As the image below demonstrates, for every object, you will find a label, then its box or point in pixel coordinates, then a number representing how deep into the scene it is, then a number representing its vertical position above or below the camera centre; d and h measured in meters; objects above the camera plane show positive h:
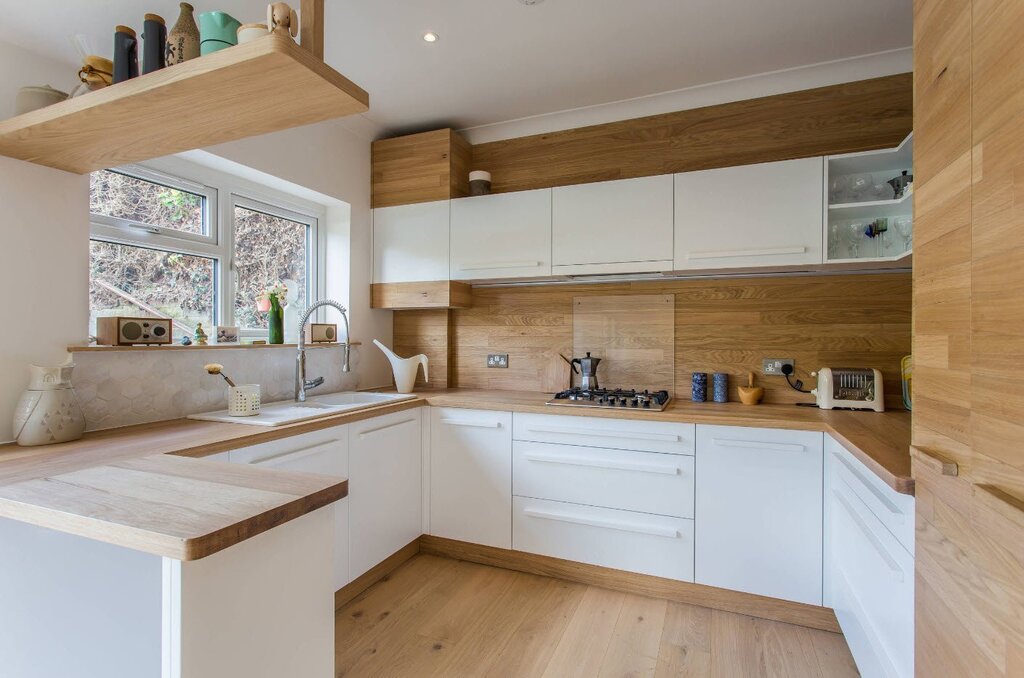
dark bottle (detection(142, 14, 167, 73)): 1.26 +0.74
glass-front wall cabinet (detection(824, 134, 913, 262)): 2.14 +0.57
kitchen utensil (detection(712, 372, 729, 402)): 2.57 -0.27
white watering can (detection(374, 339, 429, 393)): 2.93 -0.20
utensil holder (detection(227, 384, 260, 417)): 2.12 -0.29
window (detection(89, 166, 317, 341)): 2.06 +0.41
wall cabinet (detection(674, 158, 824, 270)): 2.22 +0.56
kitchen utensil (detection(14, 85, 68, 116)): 1.52 +0.72
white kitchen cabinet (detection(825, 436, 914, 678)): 1.27 -0.70
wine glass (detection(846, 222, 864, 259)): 2.26 +0.46
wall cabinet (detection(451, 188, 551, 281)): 2.71 +0.56
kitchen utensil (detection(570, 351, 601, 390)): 2.78 -0.21
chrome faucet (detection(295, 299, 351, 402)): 2.58 -0.21
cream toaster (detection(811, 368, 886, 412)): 2.25 -0.25
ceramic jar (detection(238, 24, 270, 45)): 1.10 +0.67
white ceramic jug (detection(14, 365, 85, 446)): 1.59 -0.25
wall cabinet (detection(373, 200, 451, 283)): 2.95 +0.56
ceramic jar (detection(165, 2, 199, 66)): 1.20 +0.72
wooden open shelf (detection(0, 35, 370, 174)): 1.12 +0.60
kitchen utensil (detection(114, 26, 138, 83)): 1.31 +0.75
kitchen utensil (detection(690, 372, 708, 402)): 2.60 -0.27
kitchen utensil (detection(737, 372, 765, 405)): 2.48 -0.30
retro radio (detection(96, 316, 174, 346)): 1.89 +0.01
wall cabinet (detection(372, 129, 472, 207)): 2.95 +1.02
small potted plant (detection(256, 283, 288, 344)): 2.55 +0.12
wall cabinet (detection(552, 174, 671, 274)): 2.47 +0.56
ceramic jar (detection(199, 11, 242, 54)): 1.16 +0.71
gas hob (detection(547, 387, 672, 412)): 2.36 -0.32
